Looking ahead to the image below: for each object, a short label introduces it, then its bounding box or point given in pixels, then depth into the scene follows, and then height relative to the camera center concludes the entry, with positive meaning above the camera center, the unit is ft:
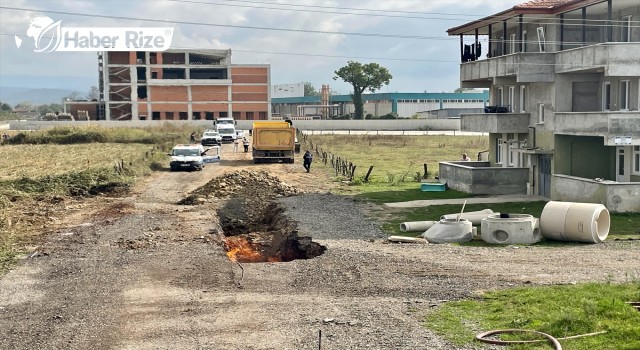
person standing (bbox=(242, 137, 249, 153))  242.37 -7.11
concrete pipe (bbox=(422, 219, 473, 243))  84.23 -11.47
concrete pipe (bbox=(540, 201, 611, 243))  82.12 -10.35
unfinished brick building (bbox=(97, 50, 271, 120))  459.73 +18.95
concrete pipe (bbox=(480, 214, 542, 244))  82.48 -11.05
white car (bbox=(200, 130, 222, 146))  261.32 -5.37
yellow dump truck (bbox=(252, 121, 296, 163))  197.06 -4.45
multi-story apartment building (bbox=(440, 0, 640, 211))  106.63 +2.31
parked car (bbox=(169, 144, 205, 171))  177.78 -7.69
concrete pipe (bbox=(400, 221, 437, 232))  91.12 -11.61
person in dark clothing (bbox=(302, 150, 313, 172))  173.17 -8.15
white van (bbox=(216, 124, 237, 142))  288.10 -3.16
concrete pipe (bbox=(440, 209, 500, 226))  93.86 -10.94
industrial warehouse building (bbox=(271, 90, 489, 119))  562.25 +12.49
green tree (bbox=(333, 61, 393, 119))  545.44 +30.52
